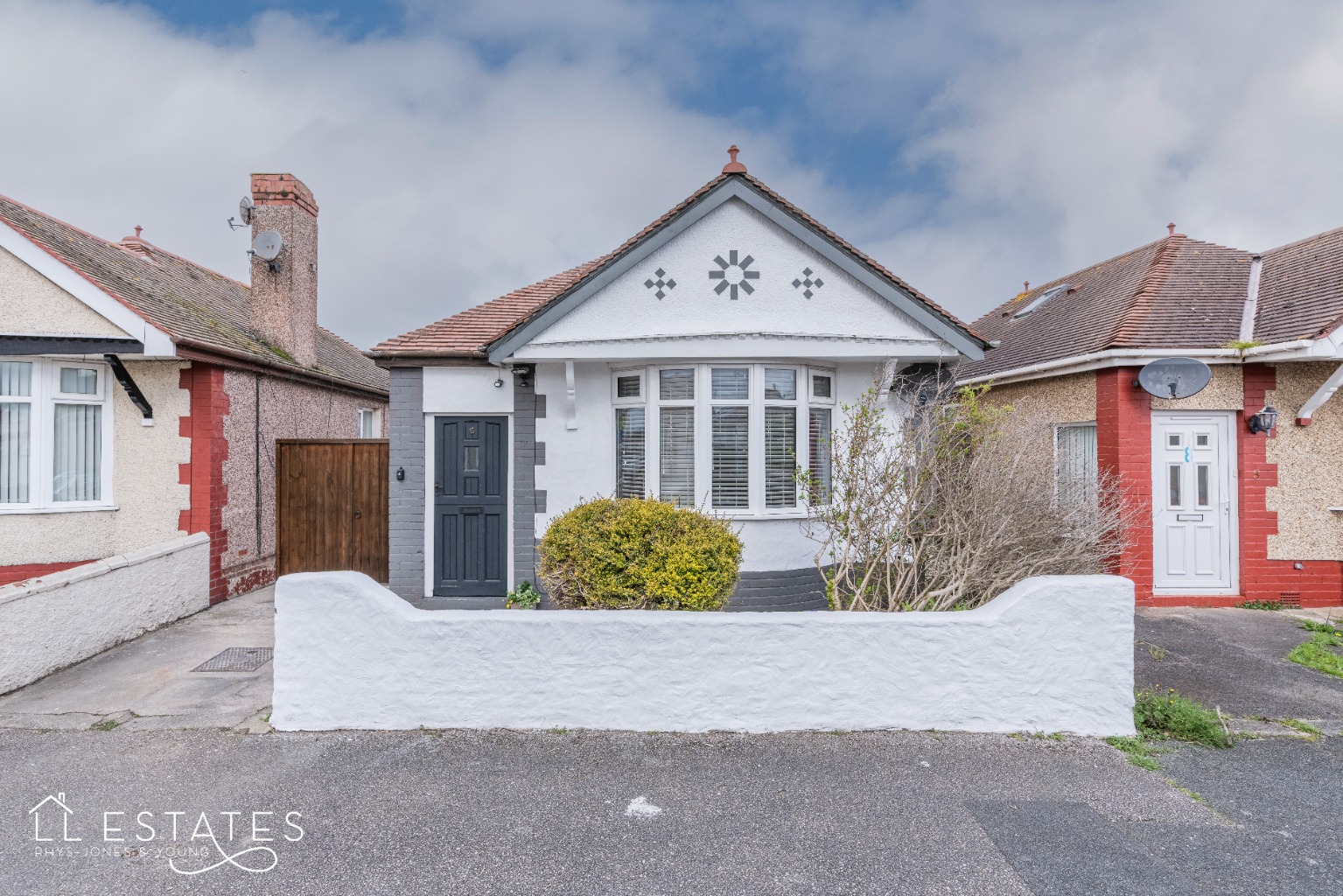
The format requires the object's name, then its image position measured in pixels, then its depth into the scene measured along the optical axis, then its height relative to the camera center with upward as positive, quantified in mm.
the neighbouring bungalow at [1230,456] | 8289 -16
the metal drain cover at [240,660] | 5949 -1971
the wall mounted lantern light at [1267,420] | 8109 +443
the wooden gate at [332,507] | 9297 -750
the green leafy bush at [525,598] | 7770 -1748
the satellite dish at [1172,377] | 7941 +974
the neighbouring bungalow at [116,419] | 7777 +484
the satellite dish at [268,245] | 10273 +3437
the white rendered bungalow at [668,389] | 7246 +808
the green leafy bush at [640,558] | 4922 -816
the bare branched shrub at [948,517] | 5602 -564
